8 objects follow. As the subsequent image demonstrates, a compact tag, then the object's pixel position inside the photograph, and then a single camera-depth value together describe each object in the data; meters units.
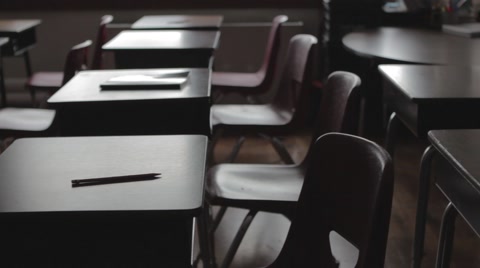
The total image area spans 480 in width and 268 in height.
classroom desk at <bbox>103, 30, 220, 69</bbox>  3.19
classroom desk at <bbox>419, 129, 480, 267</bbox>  1.37
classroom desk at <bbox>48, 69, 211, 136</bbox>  2.19
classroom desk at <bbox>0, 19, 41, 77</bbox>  3.96
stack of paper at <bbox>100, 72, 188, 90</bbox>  2.31
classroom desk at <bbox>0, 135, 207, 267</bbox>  1.31
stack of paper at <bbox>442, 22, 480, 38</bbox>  3.31
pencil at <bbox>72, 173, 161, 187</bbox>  1.47
